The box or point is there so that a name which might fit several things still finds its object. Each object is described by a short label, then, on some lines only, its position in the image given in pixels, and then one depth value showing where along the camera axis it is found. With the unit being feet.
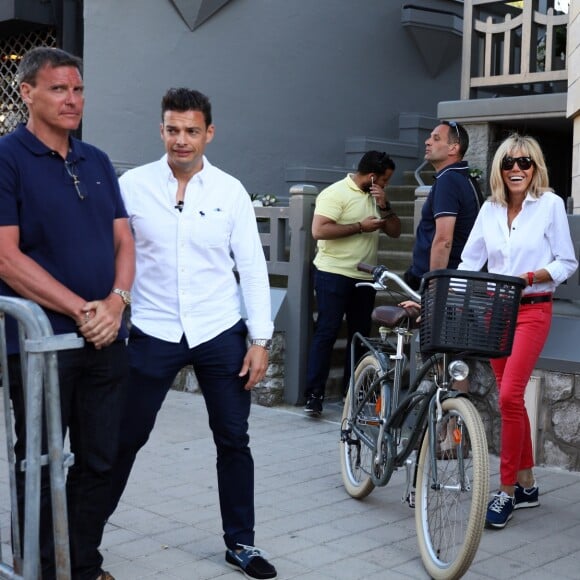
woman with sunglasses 16.35
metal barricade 10.51
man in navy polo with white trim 19.90
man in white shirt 13.57
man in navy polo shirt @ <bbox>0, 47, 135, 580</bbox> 11.80
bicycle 13.73
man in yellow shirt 24.48
